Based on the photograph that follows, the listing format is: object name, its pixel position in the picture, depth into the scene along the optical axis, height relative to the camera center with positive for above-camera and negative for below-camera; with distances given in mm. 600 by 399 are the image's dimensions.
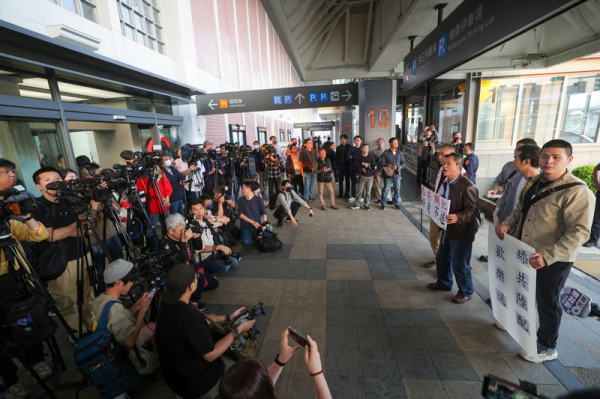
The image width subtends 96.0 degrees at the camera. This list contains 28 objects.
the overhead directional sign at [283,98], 8281 +1118
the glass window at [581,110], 7977 +363
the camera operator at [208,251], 4109 -1684
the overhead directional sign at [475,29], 2332 +1057
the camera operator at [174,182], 5438 -861
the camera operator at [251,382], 1180 -1074
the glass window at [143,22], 6301 +2938
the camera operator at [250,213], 5371 -1502
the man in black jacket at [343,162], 9000 -958
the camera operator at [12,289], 2287 -1165
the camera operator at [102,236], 3615 -1289
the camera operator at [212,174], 6902 -938
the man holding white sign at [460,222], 3348 -1139
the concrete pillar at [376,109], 8336 +685
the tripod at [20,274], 2127 -1099
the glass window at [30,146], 3906 +2
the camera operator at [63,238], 2951 -1003
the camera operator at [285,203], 6273 -1574
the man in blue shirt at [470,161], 6895 -846
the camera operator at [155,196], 4930 -1019
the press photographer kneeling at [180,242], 3391 -1278
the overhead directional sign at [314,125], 28331 +1002
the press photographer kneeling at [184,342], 1858 -1367
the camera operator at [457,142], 8092 -409
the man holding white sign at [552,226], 2252 -884
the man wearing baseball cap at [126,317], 2254 -1445
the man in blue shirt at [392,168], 7477 -999
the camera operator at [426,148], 9188 -640
